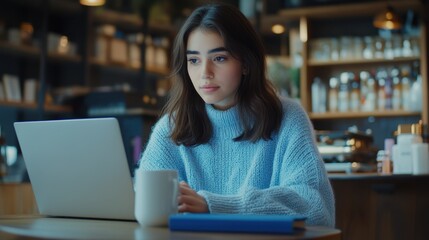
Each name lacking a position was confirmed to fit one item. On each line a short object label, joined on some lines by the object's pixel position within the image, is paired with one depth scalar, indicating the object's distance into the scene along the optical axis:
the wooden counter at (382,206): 3.01
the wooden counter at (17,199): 3.52
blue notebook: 1.21
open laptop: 1.54
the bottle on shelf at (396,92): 6.26
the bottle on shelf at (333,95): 6.46
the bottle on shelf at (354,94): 6.40
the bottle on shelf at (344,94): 6.43
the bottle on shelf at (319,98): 6.47
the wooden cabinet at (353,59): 6.24
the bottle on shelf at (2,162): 4.79
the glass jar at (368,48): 6.40
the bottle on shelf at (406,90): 6.21
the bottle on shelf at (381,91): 6.31
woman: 1.89
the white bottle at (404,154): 3.15
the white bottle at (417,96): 6.14
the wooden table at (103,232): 1.20
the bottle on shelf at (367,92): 6.35
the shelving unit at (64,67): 6.20
